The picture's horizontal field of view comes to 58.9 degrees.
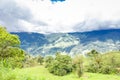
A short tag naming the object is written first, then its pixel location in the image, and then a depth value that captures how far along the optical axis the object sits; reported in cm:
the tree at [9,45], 1572
